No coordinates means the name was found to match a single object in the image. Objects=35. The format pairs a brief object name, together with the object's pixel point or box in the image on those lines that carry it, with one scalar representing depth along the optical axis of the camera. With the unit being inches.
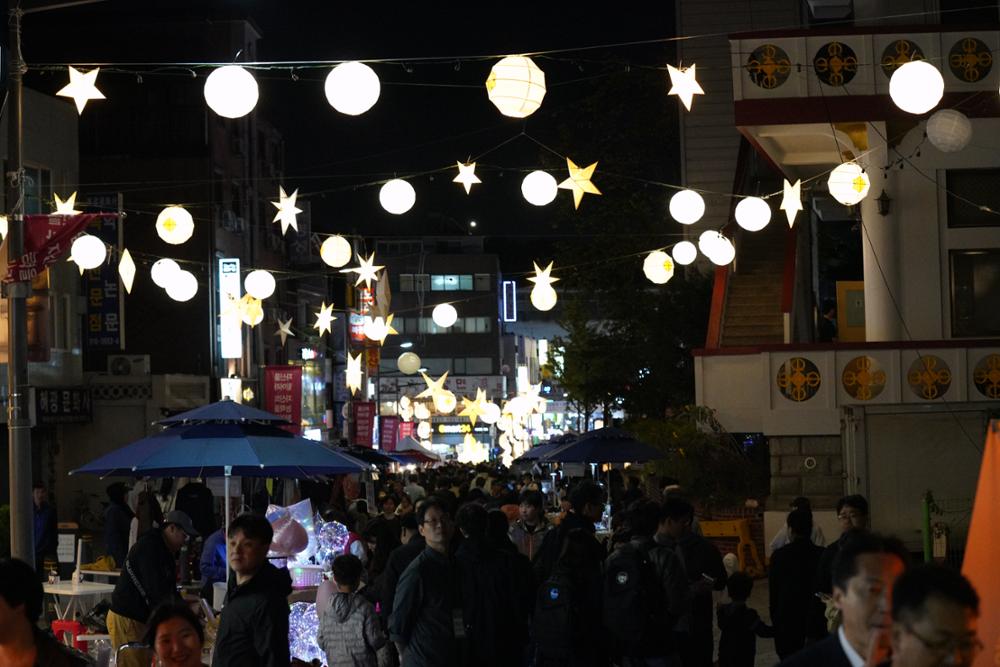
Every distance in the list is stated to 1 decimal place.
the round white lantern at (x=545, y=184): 725.3
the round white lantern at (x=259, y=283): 1023.0
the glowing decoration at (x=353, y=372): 1886.1
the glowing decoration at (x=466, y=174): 759.1
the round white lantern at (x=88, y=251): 796.0
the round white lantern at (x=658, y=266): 1011.9
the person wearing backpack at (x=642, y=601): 379.6
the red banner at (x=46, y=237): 565.3
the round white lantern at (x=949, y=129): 728.3
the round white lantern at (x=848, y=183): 720.3
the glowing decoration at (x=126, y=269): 871.5
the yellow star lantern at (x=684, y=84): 658.8
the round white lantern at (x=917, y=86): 585.9
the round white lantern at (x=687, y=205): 744.3
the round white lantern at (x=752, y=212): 724.0
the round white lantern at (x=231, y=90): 554.3
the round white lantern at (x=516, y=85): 591.2
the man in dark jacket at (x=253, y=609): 281.0
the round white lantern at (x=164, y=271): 921.5
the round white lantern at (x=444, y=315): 1304.1
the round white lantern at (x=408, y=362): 1668.3
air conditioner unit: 1541.6
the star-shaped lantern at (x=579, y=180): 774.5
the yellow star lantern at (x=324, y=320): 1451.8
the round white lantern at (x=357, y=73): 556.4
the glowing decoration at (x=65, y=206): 826.2
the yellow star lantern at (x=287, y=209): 884.0
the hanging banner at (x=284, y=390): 1587.1
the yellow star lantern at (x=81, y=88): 623.4
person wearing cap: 423.2
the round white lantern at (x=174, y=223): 779.4
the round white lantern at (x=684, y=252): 985.5
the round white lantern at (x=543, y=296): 1025.5
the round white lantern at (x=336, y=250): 907.4
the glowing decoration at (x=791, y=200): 780.0
